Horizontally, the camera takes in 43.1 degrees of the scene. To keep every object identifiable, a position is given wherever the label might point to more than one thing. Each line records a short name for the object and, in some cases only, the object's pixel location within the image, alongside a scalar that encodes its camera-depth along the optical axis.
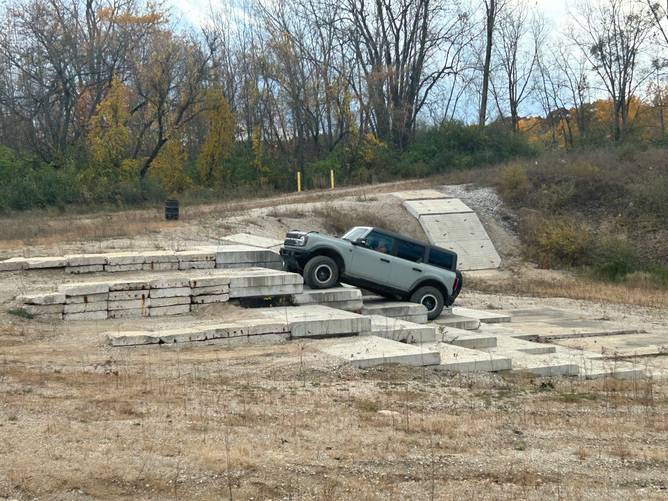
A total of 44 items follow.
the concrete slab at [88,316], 14.11
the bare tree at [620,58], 56.22
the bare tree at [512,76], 65.38
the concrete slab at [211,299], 15.05
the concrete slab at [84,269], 16.78
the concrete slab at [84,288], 14.06
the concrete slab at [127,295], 14.41
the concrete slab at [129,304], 14.40
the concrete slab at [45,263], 16.83
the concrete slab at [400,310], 16.98
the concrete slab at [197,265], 17.52
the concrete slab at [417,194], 36.75
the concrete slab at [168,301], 14.70
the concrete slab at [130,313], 14.43
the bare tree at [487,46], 57.44
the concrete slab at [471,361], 12.40
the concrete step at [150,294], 14.07
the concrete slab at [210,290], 15.01
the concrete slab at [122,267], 16.89
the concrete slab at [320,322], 13.44
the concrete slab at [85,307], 14.10
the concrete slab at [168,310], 14.68
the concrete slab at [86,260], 16.81
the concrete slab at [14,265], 16.73
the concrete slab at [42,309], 13.89
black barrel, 28.75
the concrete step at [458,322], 17.47
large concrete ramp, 32.31
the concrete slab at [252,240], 23.34
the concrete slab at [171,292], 14.68
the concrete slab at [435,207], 34.78
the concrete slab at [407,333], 14.41
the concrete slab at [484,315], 19.37
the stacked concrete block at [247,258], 17.94
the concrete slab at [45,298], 13.95
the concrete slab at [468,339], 15.12
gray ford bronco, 17.20
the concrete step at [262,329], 12.38
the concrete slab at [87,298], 14.11
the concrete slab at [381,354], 11.95
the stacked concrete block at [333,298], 16.17
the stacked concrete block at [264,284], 15.39
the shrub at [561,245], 32.78
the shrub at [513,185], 38.16
